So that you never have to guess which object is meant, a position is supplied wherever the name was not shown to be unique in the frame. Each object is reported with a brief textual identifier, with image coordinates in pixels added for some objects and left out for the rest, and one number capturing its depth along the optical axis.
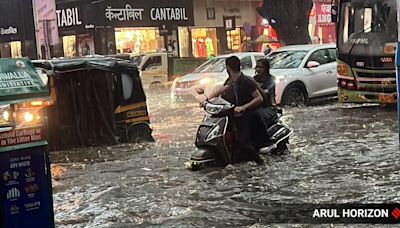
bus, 14.59
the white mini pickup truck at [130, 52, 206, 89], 28.09
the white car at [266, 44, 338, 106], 17.00
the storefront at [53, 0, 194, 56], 33.34
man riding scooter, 9.05
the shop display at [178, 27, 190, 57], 37.31
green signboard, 4.72
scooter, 8.91
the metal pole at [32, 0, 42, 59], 15.68
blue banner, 4.59
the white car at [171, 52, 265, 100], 19.02
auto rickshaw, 11.71
